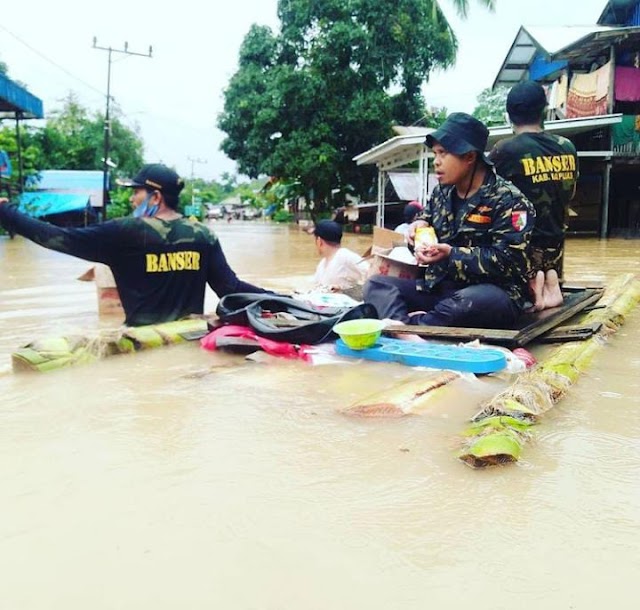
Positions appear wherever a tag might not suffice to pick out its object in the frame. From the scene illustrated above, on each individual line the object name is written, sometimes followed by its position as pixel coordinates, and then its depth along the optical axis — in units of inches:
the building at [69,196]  1055.9
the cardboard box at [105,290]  211.3
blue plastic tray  120.6
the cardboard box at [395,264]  162.9
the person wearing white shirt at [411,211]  284.8
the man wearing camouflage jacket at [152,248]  142.1
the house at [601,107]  636.7
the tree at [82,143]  1296.8
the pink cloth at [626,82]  649.6
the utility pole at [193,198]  2264.0
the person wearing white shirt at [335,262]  213.6
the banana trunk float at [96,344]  125.9
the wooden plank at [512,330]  134.1
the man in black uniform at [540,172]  168.7
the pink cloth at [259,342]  139.2
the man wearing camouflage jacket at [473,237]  139.3
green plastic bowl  135.0
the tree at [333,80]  863.7
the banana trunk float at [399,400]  97.1
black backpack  142.1
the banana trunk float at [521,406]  79.3
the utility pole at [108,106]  982.4
